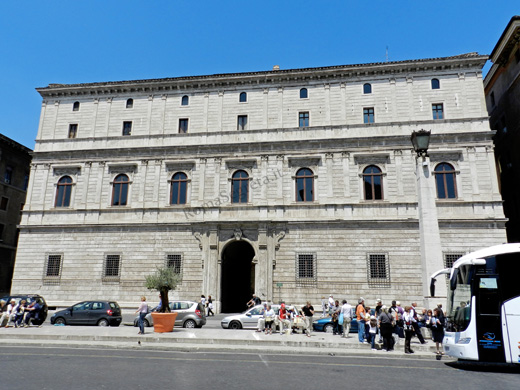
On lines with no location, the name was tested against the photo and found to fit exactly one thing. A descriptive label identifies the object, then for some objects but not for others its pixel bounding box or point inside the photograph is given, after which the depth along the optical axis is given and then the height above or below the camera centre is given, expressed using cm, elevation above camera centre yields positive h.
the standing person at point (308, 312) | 1833 -162
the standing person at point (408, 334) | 1294 -187
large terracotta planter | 1647 -194
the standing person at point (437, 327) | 1253 -156
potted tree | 1661 -62
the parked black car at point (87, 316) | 2042 -216
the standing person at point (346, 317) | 1650 -166
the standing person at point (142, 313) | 1589 -157
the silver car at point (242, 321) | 1986 -229
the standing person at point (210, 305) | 2558 -190
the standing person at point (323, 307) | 2350 -181
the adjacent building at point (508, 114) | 2883 +1375
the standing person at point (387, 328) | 1348 -175
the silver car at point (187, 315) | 2025 -205
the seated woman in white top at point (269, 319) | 1759 -192
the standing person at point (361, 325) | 1468 -182
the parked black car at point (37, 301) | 1986 -149
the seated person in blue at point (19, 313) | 1897 -191
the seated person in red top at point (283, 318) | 1764 -190
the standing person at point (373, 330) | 1348 -182
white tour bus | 1041 -81
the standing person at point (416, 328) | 1388 -177
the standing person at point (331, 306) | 1971 -142
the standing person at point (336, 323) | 1803 -211
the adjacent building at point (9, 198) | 3769 +793
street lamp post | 1390 +232
